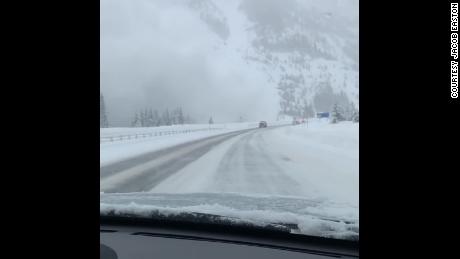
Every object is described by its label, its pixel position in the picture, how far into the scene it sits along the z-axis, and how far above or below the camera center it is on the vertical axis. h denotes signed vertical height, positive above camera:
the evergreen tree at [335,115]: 42.06 +0.96
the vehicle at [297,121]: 60.13 +0.60
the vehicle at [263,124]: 66.29 +0.20
